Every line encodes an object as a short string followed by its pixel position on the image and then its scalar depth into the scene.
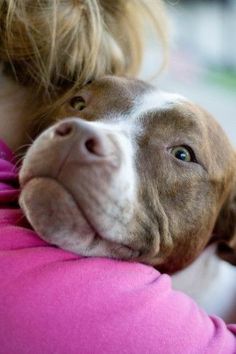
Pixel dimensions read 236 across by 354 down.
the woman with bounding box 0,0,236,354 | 0.43
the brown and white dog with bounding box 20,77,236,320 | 0.46
